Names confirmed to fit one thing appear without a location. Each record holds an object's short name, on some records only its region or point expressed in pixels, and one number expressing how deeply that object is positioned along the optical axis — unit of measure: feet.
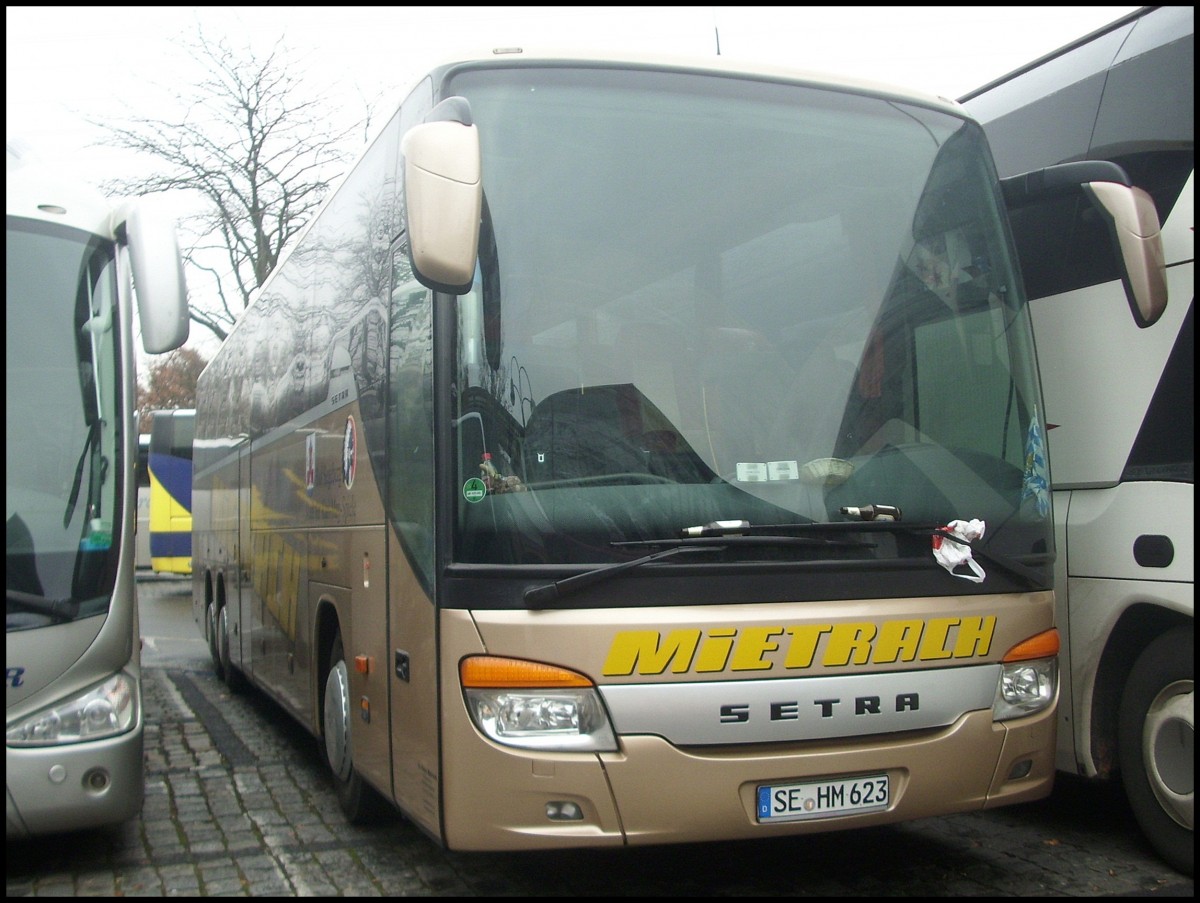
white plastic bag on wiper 15.43
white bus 17.01
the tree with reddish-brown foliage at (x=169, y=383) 126.08
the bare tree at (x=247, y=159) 74.02
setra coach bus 14.10
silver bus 16.62
